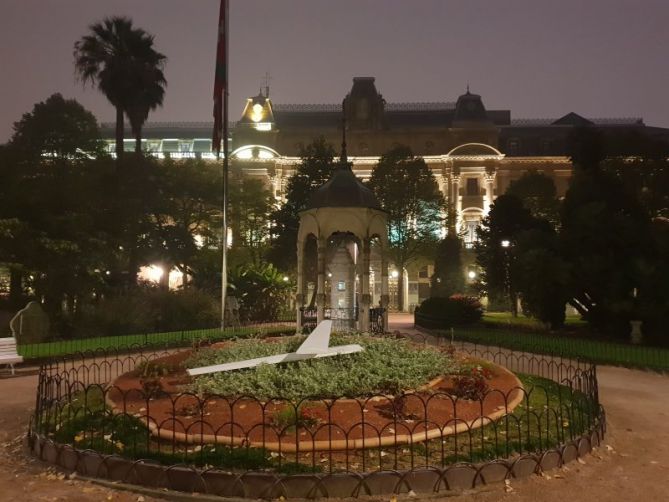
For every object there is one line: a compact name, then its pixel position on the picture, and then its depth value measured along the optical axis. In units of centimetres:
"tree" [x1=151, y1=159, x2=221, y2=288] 3381
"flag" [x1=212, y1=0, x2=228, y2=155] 2300
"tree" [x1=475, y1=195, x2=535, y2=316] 2934
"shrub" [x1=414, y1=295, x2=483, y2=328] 2795
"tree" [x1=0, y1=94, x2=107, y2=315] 2381
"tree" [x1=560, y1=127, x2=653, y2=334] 2145
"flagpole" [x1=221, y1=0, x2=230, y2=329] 2320
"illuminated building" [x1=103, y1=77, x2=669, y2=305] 5584
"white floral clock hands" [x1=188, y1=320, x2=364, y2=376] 1080
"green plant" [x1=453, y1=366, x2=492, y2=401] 968
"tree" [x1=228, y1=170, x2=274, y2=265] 4112
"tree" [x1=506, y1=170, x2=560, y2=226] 4494
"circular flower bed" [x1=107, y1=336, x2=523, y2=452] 779
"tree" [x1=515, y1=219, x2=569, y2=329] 2225
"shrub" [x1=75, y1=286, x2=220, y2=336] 2370
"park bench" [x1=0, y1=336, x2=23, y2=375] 1489
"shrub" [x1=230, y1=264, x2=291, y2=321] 3185
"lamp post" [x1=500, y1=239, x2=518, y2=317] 2895
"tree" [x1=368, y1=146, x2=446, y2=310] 4372
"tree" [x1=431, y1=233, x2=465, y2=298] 4475
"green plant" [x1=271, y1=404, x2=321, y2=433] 795
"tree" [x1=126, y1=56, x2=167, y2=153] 3531
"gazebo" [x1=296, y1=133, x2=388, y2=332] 2034
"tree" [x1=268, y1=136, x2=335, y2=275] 3856
